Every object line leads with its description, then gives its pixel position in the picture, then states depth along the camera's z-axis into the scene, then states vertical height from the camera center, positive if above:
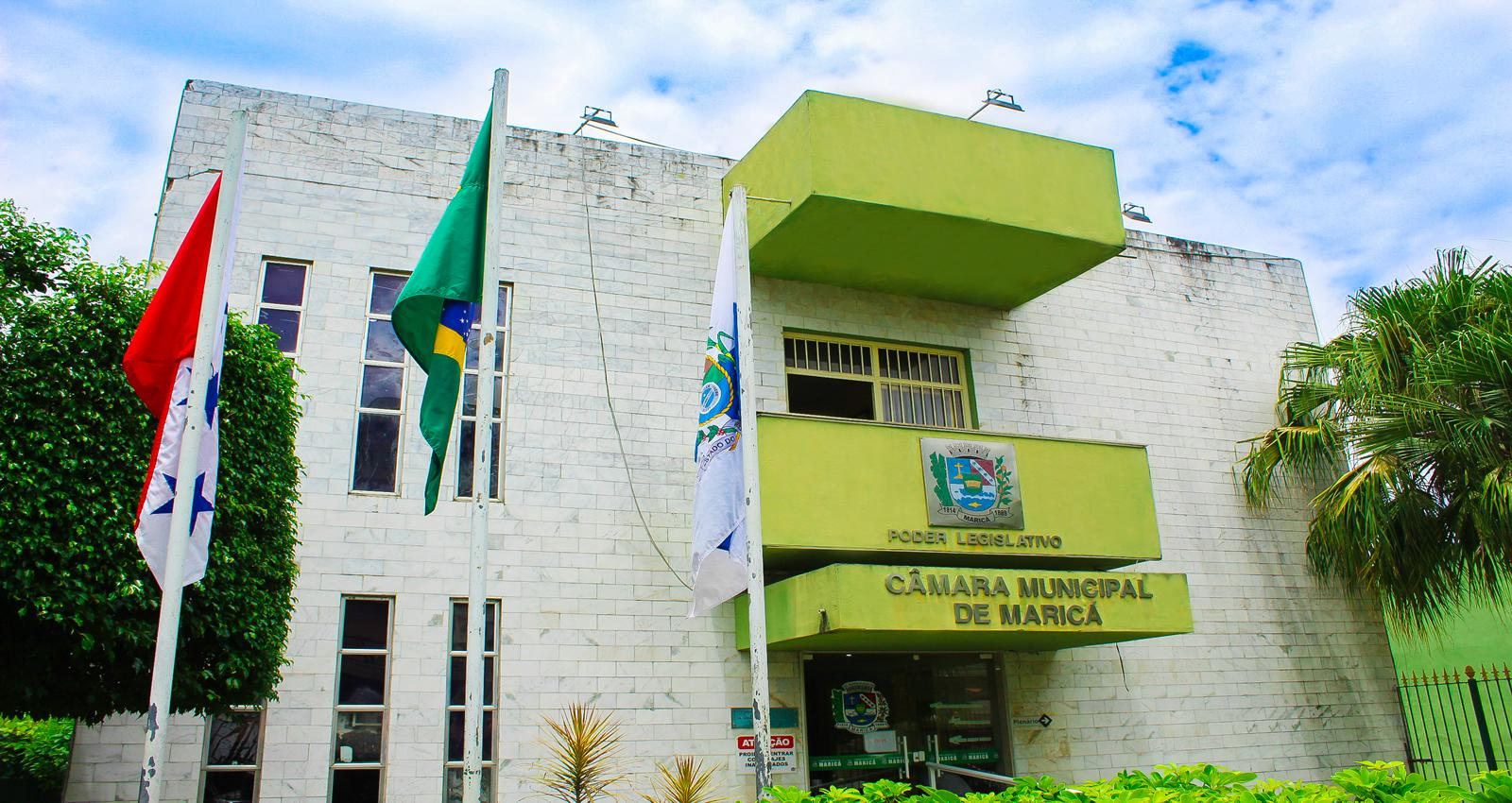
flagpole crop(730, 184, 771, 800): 7.61 +1.53
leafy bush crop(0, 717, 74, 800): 10.82 +0.10
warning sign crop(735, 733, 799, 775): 11.52 -0.15
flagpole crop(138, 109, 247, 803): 6.34 +1.69
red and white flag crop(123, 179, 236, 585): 7.00 +2.39
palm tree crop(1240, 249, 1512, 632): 11.71 +2.79
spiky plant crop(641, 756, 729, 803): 10.48 -0.37
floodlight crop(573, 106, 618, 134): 13.91 +7.44
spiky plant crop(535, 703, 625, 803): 10.41 -0.08
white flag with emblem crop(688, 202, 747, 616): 8.25 +1.84
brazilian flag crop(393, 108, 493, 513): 7.57 +2.93
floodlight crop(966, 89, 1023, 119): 14.63 +7.83
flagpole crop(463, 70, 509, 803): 6.78 +1.83
